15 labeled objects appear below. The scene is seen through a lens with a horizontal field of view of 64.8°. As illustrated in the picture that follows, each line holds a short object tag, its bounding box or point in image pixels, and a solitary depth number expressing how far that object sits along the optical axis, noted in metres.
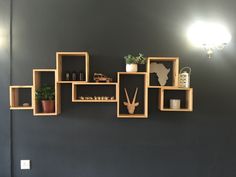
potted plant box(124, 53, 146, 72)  2.03
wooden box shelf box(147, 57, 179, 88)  2.16
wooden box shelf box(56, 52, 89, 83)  2.13
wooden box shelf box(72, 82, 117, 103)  2.18
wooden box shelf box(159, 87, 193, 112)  2.18
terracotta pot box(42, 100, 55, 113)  2.01
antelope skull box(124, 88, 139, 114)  2.12
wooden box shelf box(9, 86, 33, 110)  2.05
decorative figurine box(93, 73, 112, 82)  2.06
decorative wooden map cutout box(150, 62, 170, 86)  2.18
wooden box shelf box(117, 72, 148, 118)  2.20
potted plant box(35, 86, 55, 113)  2.02
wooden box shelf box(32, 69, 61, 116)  1.99
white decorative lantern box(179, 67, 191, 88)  2.06
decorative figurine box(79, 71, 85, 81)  2.09
